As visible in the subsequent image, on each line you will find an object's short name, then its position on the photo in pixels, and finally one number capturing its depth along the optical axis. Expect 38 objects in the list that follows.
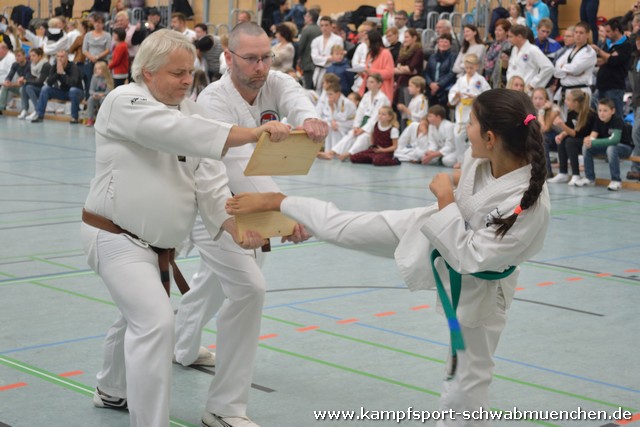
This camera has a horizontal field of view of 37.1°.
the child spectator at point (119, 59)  21.42
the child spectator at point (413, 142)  16.84
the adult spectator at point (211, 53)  20.59
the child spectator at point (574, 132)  14.35
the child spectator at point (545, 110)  14.62
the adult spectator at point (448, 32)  17.95
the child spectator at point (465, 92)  16.09
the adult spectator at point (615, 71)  15.64
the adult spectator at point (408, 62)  18.08
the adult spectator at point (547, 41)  16.97
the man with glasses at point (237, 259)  4.91
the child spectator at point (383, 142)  16.83
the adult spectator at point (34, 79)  23.45
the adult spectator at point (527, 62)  15.68
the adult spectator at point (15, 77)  24.09
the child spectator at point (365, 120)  17.25
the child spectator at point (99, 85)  21.70
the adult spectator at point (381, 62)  17.92
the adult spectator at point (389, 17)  21.08
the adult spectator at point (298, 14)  23.44
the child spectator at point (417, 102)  17.38
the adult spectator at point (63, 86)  22.80
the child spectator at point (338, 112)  18.06
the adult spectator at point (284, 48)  18.27
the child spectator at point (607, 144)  14.06
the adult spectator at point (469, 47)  17.20
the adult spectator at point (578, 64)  15.48
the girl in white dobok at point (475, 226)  3.84
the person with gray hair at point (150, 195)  4.23
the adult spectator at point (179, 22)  21.53
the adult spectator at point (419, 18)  20.83
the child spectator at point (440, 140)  16.38
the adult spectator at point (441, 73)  17.59
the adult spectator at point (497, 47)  16.48
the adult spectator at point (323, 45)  19.47
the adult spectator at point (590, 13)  18.72
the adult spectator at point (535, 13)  18.70
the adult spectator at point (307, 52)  19.91
